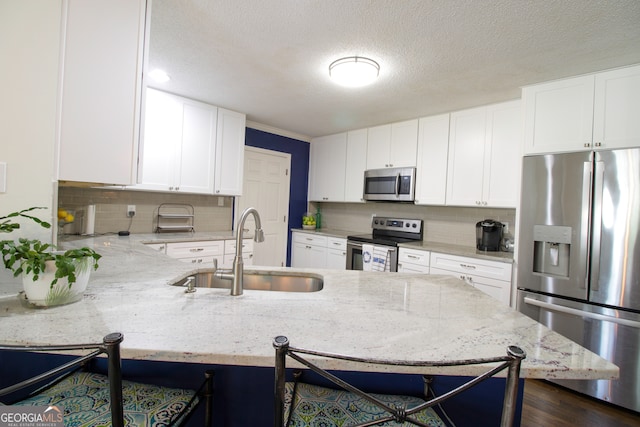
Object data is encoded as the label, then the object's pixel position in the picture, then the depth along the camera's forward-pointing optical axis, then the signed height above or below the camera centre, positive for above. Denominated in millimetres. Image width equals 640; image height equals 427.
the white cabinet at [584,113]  2100 +888
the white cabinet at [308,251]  4242 -575
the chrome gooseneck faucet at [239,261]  1181 -216
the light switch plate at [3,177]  1135 +74
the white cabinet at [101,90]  1287 +525
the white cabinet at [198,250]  2896 -454
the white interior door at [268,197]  4203 +191
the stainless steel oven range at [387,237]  3395 -272
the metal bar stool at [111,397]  652 -586
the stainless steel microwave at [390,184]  3590 +417
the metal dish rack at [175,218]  3377 -151
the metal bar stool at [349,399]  629 -573
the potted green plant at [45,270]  935 -232
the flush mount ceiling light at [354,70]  2244 +1124
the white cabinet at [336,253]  3934 -531
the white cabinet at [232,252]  3293 -499
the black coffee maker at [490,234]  3045 -130
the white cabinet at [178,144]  3000 +668
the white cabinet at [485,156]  2844 +679
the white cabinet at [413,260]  3143 -463
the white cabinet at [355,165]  4137 +721
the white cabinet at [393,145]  3627 +934
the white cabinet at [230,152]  3516 +683
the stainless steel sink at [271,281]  1626 -399
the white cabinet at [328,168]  4426 +722
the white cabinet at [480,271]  2619 -481
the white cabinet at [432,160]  3348 +686
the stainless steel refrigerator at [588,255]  2006 -210
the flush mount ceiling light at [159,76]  2623 +1180
